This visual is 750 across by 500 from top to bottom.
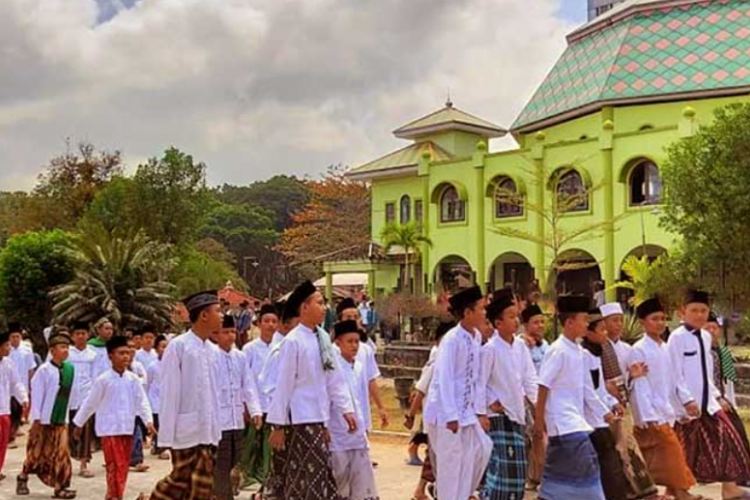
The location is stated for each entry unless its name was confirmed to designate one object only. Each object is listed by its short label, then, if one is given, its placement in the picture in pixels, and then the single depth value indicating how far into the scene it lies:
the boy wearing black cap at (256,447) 9.34
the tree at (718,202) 20.06
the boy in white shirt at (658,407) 8.49
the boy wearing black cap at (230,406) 8.08
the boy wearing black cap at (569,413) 7.44
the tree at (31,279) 25.72
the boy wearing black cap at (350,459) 7.74
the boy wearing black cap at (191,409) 7.19
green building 32.25
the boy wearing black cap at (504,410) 7.46
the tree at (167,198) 37.97
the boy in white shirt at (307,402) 7.32
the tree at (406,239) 39.03
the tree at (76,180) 42.16
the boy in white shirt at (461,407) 7.29
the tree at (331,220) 51.91
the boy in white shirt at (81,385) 11.54
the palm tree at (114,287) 22.78
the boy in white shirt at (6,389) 10.44
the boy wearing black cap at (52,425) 10.18
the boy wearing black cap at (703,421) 8.75
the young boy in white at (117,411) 9.26
